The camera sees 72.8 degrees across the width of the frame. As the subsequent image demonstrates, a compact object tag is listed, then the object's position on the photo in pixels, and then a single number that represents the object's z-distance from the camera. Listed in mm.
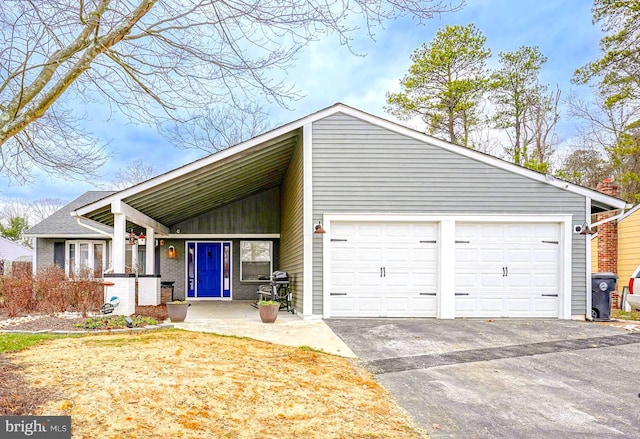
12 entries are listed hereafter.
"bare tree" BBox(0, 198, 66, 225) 33969
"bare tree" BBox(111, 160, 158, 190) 25756
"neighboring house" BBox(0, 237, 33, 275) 25102
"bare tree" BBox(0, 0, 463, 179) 4316
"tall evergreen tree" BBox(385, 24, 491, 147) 18781
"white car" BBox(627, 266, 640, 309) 9060
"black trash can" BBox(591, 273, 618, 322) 8883
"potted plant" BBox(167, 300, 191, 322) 7992
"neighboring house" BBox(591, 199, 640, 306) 12156
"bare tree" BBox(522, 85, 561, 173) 18797
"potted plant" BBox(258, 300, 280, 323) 8102
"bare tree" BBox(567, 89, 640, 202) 15492
